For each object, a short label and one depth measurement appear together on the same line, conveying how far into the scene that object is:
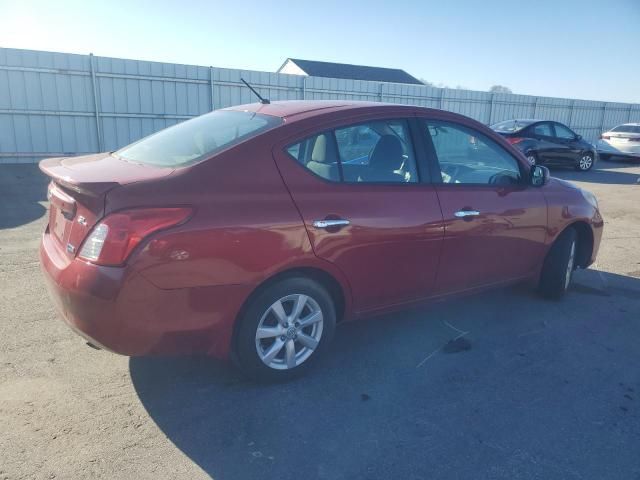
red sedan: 2.69
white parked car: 18.71
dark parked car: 14.85
